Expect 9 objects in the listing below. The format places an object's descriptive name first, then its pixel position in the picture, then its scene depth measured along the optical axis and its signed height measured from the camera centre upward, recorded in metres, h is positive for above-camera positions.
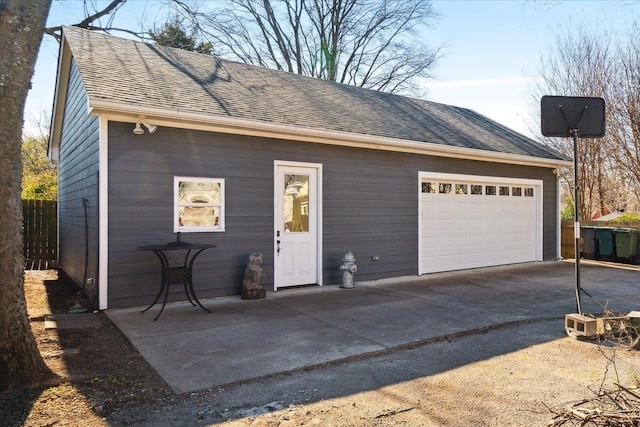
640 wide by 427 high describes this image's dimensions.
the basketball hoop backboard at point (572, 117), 5.40 +1.22
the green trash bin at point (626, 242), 11.35 -0.71
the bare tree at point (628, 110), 15.09 +3.69
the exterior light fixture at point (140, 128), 5.95 +1.20
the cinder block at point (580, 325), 4.56 -1.17
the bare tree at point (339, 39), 21.08 +8.76
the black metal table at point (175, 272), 5.61 -0.76
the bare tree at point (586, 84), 16.08 +5.07
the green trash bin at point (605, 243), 11.67 -0.74
